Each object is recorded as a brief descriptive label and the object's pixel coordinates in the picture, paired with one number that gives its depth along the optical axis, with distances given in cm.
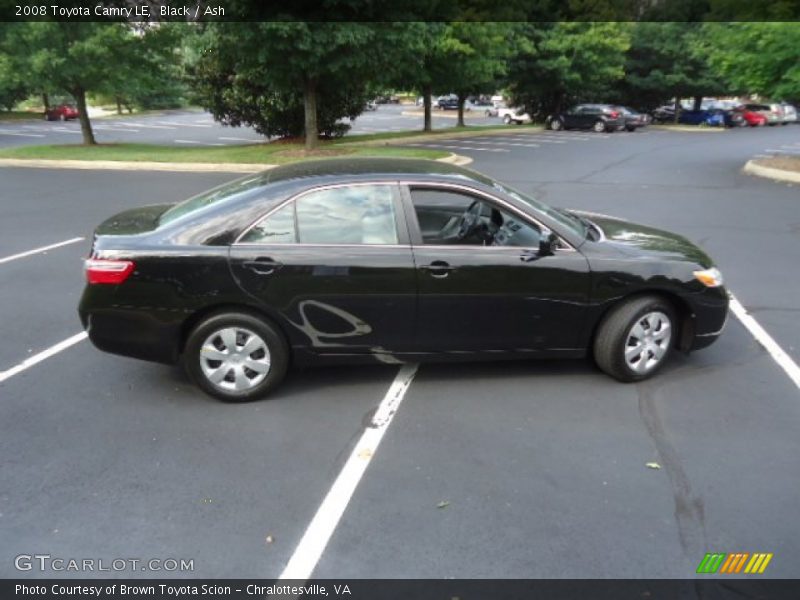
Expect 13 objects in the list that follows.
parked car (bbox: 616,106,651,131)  3438
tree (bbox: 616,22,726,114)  4025
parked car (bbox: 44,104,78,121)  4859
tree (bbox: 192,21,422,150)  1617
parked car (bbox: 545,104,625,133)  3397
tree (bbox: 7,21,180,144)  1962
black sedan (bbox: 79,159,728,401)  418
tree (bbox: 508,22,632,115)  3450
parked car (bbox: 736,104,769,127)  4125
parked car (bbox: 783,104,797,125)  4284
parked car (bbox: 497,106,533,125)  4231
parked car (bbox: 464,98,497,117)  6153
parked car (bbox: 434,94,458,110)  6631
